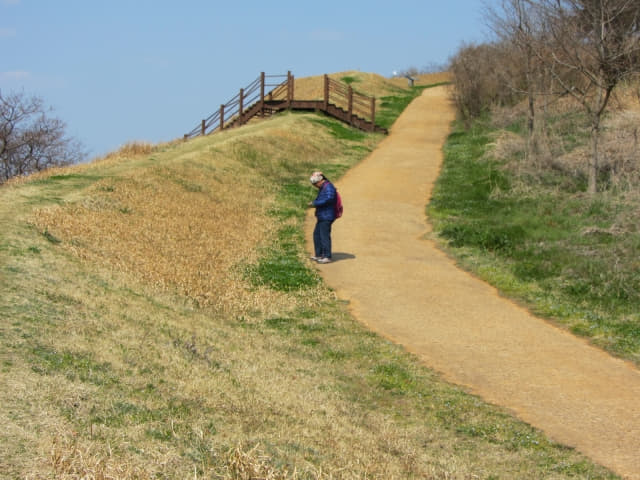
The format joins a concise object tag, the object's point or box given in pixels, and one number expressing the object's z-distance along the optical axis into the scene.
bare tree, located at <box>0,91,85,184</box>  33.53
